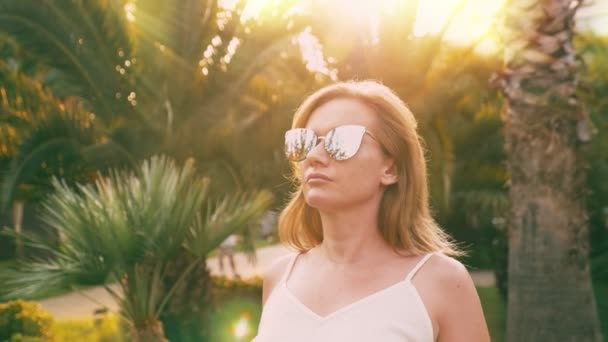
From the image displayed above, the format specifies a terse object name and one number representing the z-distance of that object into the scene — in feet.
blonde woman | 6.25
